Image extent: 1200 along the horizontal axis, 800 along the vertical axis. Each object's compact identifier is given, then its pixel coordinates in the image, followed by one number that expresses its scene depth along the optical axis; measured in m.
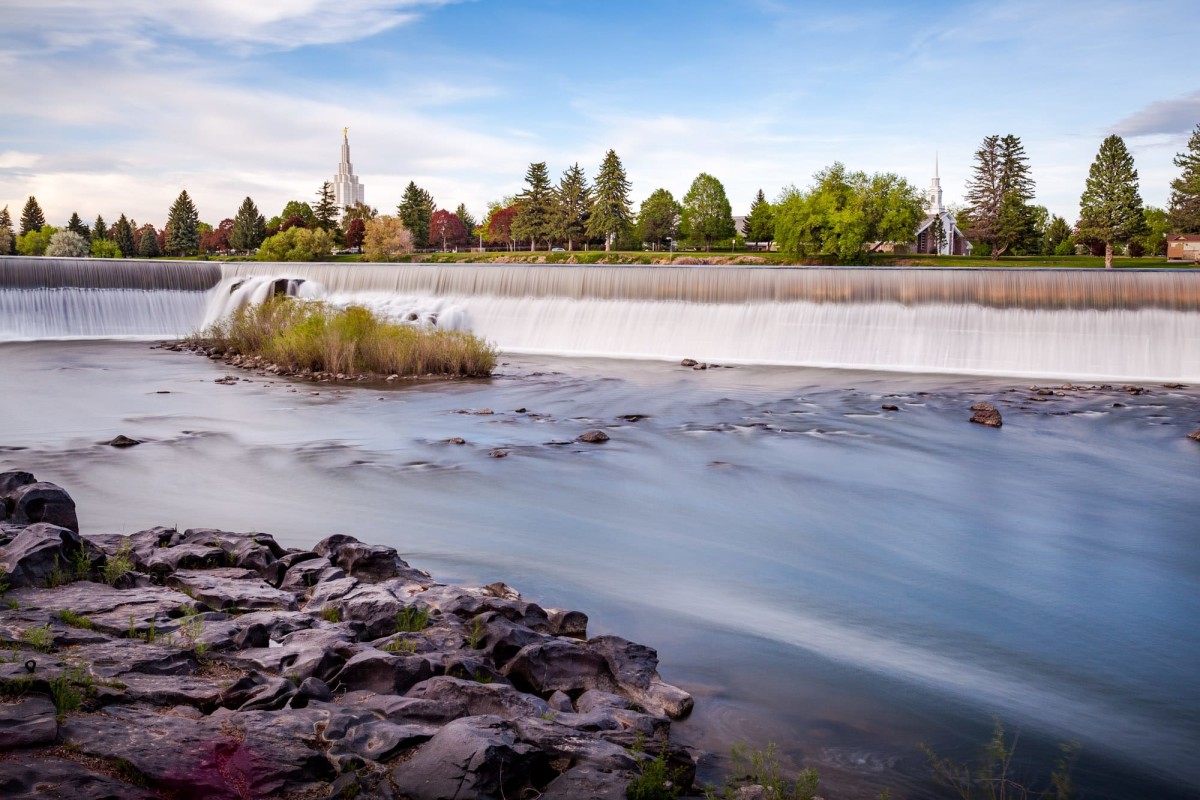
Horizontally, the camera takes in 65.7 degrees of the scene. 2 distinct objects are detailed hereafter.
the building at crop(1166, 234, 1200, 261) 73.62
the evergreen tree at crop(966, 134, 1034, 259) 71.94
